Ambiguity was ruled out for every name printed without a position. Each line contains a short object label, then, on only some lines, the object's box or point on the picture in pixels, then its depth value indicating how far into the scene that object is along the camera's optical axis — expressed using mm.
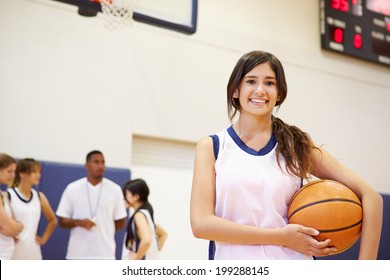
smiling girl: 1558
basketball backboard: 4438
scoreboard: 6828
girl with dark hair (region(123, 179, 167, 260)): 4559
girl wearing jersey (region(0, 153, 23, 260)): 3994
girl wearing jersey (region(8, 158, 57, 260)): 4469
